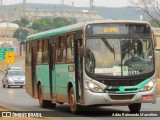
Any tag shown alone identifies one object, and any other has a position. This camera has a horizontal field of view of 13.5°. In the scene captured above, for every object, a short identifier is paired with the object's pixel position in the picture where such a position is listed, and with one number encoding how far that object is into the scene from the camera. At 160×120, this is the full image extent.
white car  50.75
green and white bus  20.02
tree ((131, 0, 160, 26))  49.09
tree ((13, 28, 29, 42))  191.88
